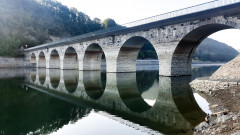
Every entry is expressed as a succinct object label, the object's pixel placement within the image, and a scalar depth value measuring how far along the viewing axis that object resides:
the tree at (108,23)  102.17
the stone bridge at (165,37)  16.47
